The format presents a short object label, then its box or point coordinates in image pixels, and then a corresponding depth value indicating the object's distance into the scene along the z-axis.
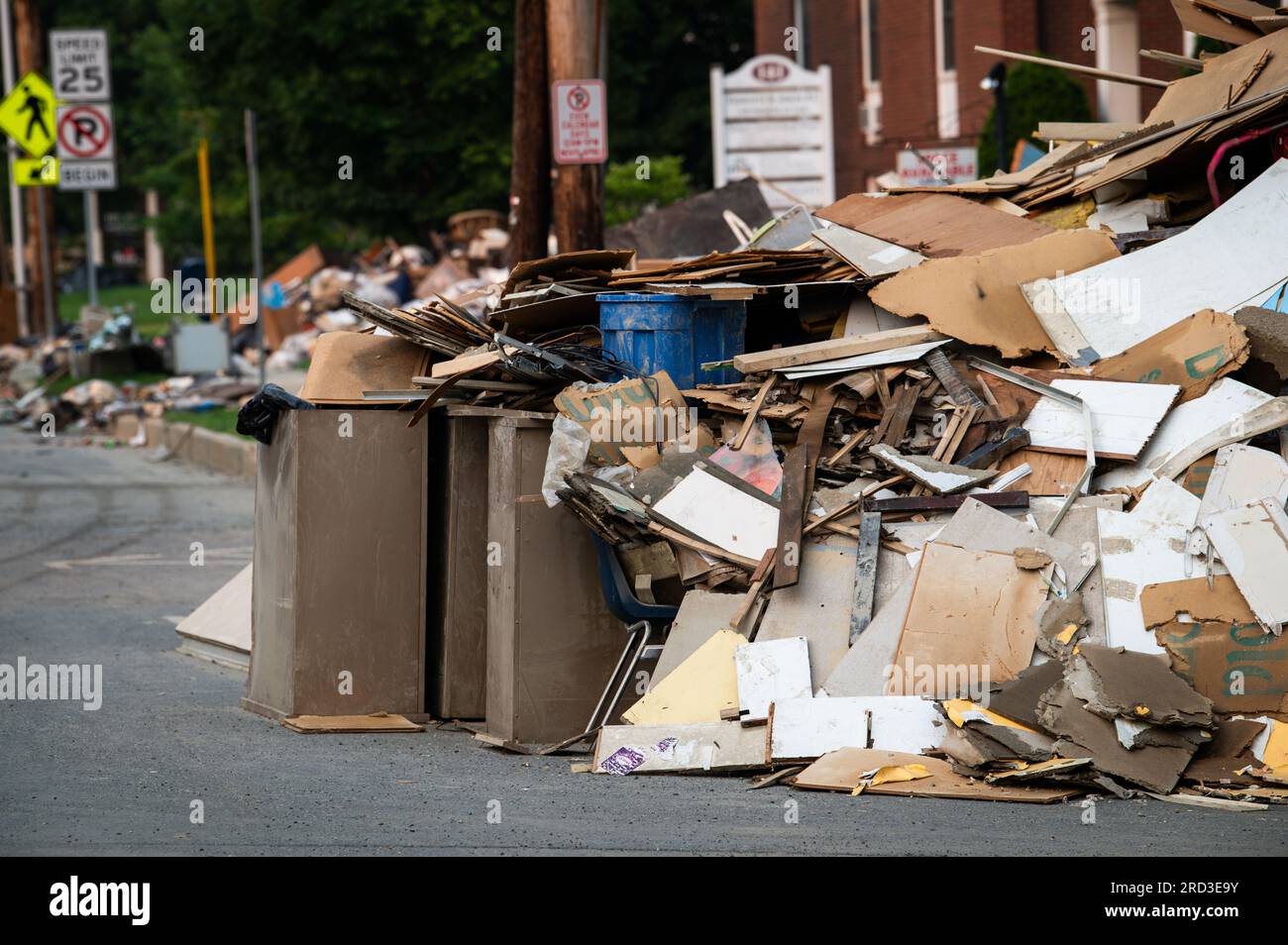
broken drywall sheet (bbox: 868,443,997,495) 13.95
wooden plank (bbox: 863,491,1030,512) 13.84
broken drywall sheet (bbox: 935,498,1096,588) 13.36
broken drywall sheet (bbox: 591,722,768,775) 13.09
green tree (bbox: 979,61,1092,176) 42.78
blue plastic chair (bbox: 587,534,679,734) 14.04
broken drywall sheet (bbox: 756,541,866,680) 13.58
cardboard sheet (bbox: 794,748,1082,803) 12.01
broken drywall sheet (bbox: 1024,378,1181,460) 14.22
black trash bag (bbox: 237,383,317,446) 15.00
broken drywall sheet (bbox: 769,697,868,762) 12.86
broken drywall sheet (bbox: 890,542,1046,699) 13.02
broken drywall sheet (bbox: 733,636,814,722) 13.27
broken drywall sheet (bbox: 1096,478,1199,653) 12.98
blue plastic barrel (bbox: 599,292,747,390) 14.99
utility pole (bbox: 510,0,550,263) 25.31
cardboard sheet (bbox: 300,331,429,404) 15.14
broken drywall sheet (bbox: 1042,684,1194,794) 12.09
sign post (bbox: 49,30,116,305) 43.56
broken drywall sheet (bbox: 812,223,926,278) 16.30
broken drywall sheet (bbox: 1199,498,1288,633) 12.78
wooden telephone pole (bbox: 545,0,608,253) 23.33
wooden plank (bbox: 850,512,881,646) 13.56
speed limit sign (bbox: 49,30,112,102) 44.56
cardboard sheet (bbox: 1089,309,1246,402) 14.58
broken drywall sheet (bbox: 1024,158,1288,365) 15.55
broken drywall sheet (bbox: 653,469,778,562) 14.09
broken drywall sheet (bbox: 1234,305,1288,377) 14.64
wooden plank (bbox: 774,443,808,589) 13.70
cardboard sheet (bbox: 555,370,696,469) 14.11
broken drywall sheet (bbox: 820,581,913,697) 13.25
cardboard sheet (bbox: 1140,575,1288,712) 12.70
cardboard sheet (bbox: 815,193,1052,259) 17.00
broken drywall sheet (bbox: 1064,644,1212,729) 12.18
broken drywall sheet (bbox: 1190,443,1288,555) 13.36
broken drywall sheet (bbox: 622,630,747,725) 13.52
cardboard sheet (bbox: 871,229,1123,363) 15.41
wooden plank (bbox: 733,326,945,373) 14.94
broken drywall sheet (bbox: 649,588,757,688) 13.98
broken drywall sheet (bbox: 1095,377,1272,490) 14.02
